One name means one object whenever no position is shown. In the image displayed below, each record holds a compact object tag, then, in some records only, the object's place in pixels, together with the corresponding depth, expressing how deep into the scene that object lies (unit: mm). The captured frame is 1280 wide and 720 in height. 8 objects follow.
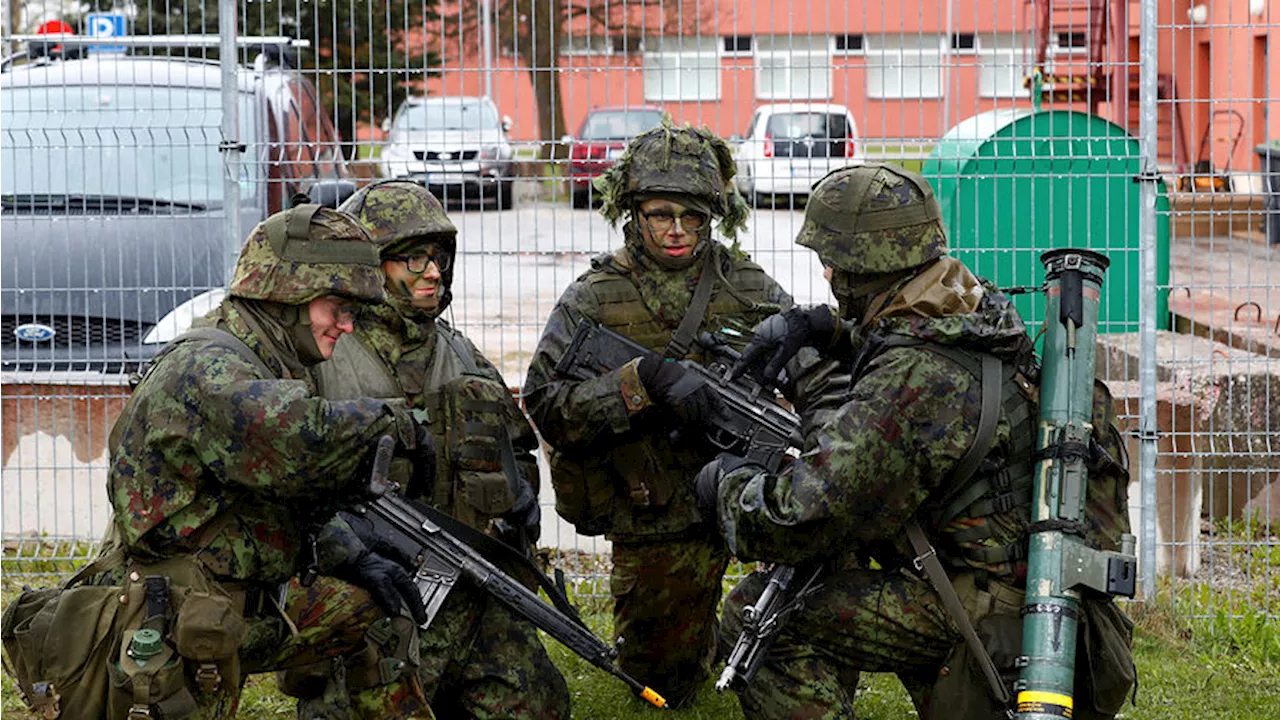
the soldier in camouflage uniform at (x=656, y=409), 11164
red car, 14023
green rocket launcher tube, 8617
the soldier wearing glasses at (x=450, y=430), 10031
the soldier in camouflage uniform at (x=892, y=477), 8672
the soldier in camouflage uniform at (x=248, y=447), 8164
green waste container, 13727
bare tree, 13937
